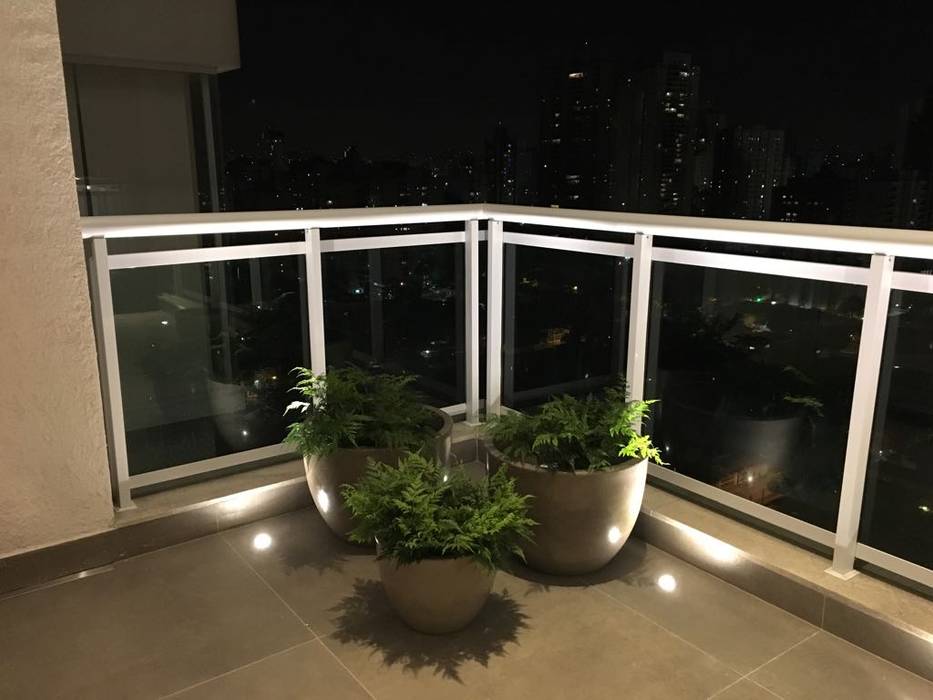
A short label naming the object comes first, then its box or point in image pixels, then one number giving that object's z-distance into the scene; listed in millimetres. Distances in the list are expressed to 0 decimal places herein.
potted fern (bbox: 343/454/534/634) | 2133
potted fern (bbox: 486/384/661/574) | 2479
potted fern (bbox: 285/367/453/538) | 2699
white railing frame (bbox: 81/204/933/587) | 2285
